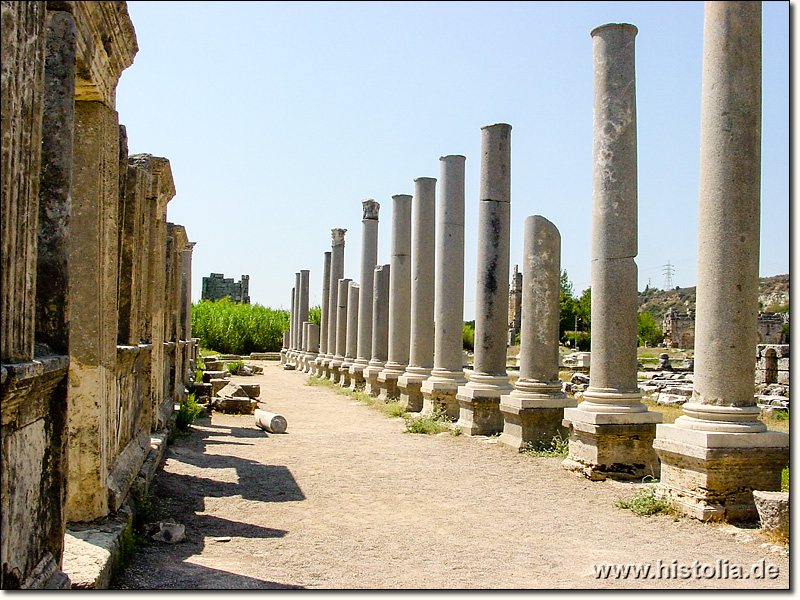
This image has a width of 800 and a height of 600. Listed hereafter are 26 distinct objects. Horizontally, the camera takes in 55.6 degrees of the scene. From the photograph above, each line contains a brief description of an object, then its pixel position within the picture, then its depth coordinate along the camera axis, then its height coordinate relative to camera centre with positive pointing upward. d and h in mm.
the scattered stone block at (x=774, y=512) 6062 -1426
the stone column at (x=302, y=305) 35219 +1121
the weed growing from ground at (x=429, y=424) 12945 -1616
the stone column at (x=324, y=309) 29344 +776
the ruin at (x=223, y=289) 60875 +3129
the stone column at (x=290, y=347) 35969 -978
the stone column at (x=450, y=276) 14195 +1029
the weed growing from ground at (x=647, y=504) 7148 -1628
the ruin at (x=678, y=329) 45938 +319
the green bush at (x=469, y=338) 45288 -415
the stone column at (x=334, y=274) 27875 +2028
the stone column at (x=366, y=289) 21531 +1165
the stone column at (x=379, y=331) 19469 -33
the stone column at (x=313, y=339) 32466 -444
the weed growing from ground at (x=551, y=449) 10180 -1601
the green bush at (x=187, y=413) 11875 -1429
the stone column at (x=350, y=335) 23344 -182
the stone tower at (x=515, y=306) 48875 +1696
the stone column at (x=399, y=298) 17844 +759
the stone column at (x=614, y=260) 8875 +876
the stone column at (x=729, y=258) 6961 +716
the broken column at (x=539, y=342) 10680 -141
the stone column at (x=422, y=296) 15789 +718
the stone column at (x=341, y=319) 25797 +347
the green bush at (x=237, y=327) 41688 +46
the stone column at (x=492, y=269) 12344 +1024
